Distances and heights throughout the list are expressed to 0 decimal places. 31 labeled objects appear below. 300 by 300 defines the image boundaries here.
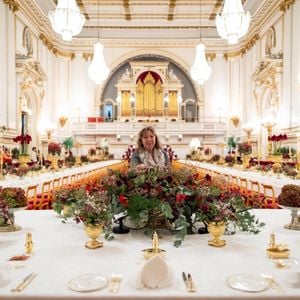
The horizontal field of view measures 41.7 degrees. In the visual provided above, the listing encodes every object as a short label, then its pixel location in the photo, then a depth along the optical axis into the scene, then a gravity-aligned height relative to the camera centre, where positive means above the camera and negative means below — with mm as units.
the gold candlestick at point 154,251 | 1920 -516
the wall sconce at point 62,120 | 22125 +1559
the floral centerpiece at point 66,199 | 2769 -384
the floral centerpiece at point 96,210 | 2143 -351
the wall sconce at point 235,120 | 22531 +1575
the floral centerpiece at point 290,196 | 2438 -308
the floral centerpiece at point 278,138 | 8750 +216
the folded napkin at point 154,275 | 1587 -521
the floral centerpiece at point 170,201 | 2277 -319
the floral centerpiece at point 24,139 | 8180 +184
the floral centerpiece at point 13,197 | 2473 -313
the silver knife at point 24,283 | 1539 -550
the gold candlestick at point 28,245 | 2037 -507
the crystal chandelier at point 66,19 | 9336 +3244
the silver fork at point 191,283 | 1547 -554
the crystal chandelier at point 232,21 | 9250 +3125
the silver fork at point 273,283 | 1562 -560
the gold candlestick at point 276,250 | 1962 -521
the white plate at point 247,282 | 1566 -557
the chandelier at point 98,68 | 13453 +2779
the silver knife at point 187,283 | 1552 -556
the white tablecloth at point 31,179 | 6129 -575
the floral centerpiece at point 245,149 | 10906 -42
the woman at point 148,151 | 4141 -37
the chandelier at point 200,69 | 13739 +2851
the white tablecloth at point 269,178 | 5975 -559
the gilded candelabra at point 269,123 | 9492 +591
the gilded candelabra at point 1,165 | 7067 -334
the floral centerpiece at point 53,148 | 10695 -10
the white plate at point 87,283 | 1558 -554
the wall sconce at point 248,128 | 12305 +609
